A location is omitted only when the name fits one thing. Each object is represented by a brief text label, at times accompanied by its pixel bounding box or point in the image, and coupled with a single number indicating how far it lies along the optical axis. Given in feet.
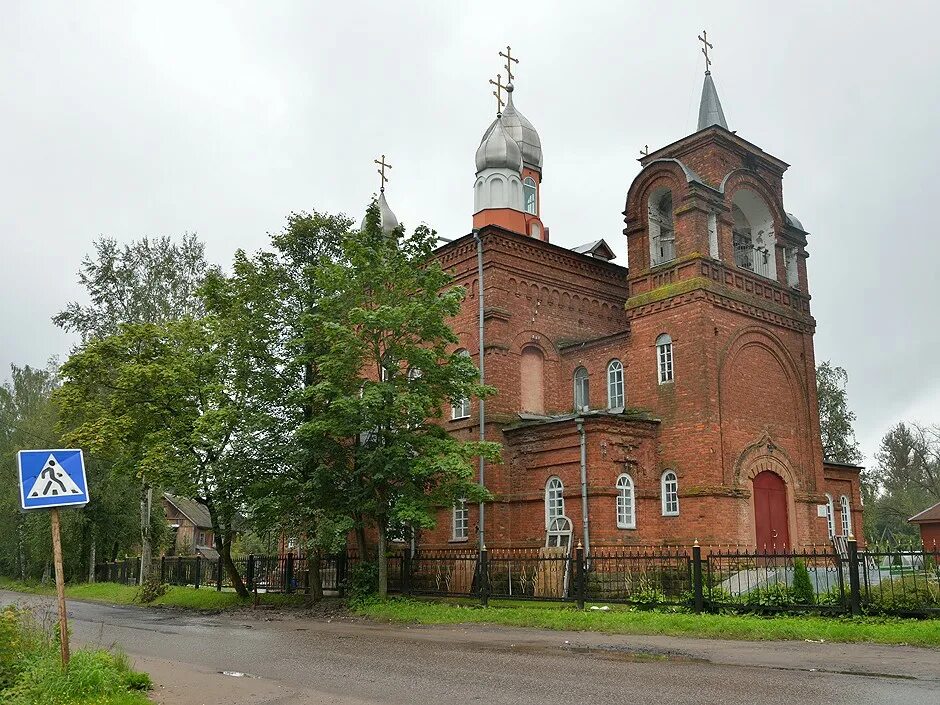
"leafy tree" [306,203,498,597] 60.70
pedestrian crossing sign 26.89
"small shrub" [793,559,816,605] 49.57
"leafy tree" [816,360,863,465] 136.87
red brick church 71.36
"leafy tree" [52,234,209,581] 99.91
